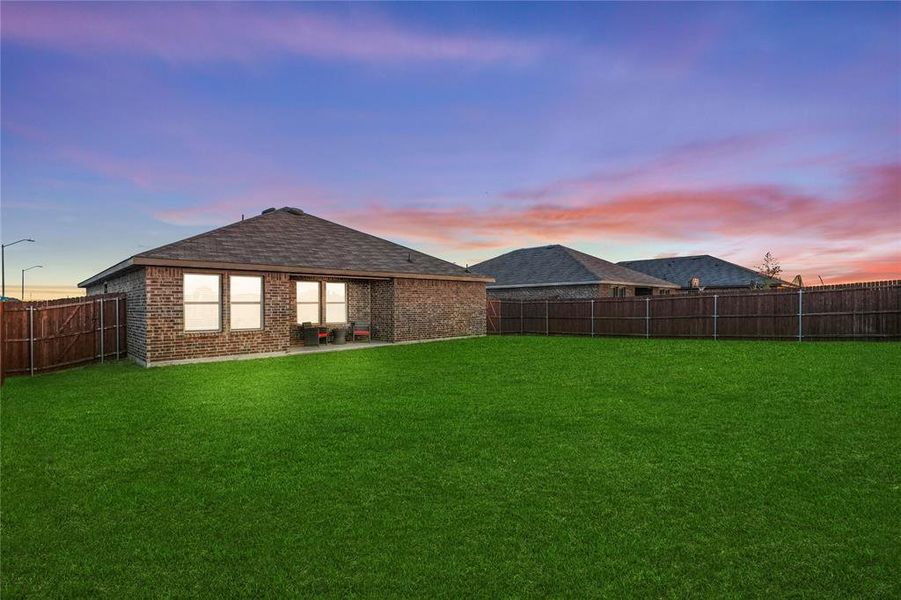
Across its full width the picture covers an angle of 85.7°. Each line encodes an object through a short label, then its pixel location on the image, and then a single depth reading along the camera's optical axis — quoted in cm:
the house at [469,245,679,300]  3056
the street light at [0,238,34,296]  3522
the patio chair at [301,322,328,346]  1852
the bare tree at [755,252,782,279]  5329
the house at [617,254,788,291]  3853
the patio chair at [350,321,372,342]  2022
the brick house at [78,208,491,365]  1436
